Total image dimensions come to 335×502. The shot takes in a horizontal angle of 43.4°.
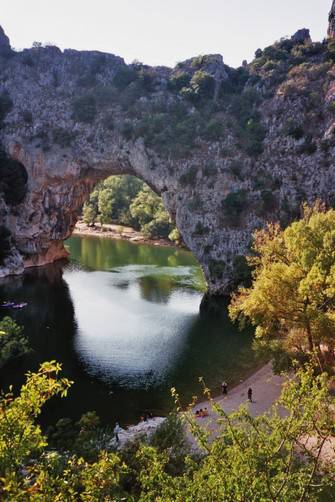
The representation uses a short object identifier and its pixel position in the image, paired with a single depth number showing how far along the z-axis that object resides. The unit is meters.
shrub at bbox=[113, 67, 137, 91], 74.31
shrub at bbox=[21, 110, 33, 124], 71.19
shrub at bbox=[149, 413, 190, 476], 16.35
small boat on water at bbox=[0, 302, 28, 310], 47.59
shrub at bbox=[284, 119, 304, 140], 58.78
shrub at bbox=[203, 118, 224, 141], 64.19
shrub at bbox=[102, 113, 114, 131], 69.56
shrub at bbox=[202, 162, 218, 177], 61.91
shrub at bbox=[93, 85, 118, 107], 72.00
